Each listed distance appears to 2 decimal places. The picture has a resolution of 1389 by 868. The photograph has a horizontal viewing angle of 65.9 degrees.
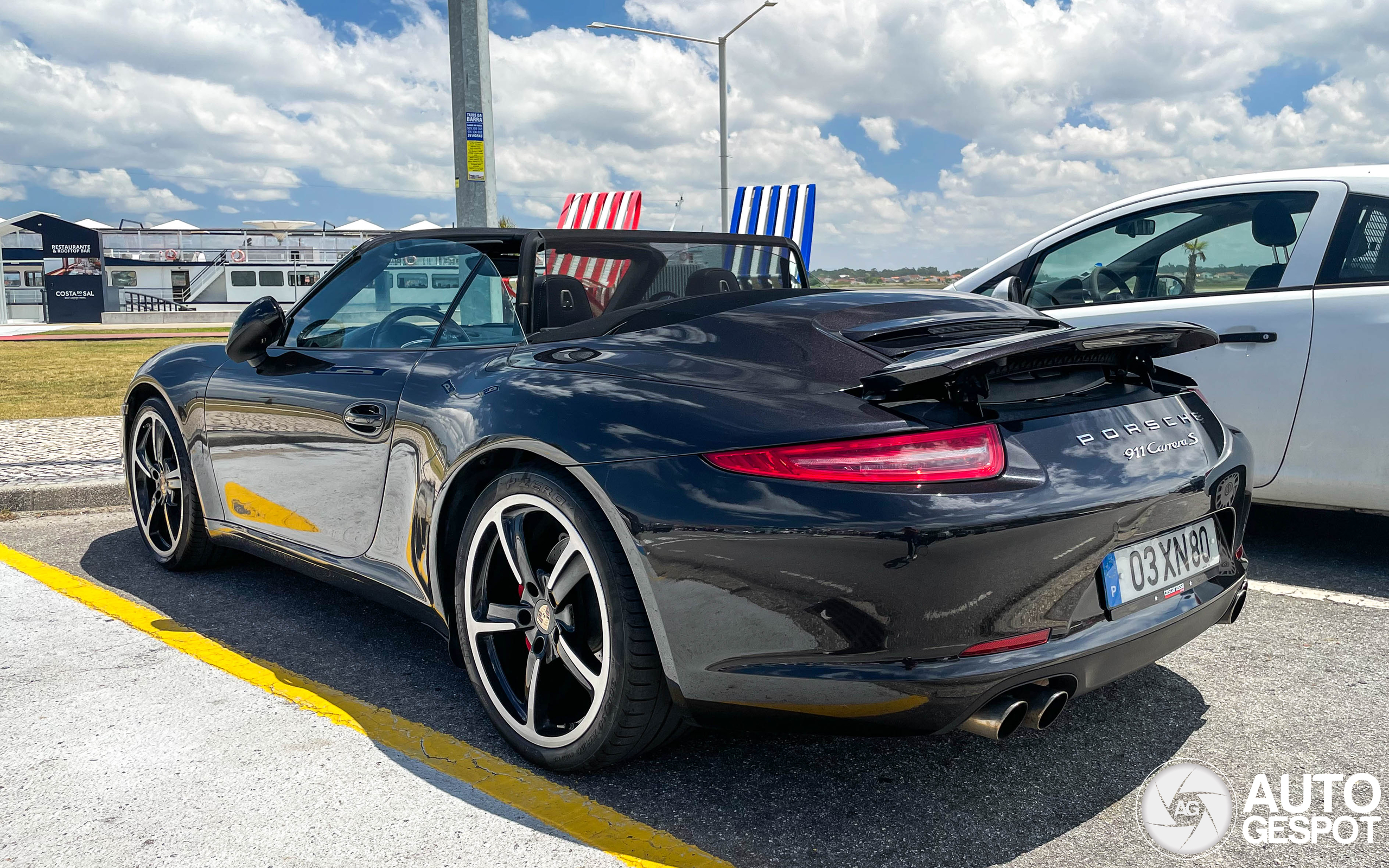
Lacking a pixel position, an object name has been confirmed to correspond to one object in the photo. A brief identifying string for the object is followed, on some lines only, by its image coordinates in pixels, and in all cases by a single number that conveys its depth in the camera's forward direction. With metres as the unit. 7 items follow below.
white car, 3.92
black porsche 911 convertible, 2.04
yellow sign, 6.86
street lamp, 19.33
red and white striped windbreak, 11.71
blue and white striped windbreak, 11.48
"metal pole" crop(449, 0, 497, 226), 6.79
